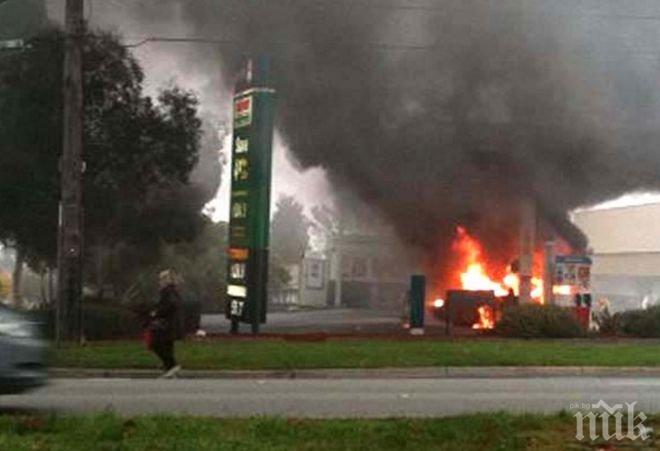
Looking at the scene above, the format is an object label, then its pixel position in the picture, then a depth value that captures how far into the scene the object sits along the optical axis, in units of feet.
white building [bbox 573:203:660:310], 172.86
